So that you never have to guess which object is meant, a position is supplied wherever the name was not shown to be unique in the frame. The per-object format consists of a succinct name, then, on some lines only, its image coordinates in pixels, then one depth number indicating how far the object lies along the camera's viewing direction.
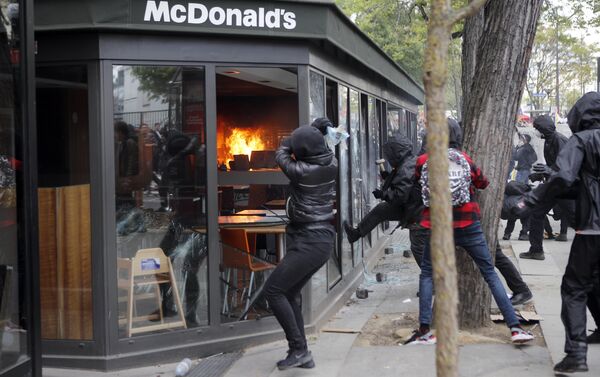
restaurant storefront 6.14
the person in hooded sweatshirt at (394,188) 7.70
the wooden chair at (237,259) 7.01
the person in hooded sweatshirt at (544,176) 6.31
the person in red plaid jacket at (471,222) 6.16
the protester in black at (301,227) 5.81
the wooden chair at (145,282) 6.32
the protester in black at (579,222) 5.40
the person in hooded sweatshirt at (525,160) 16.12
